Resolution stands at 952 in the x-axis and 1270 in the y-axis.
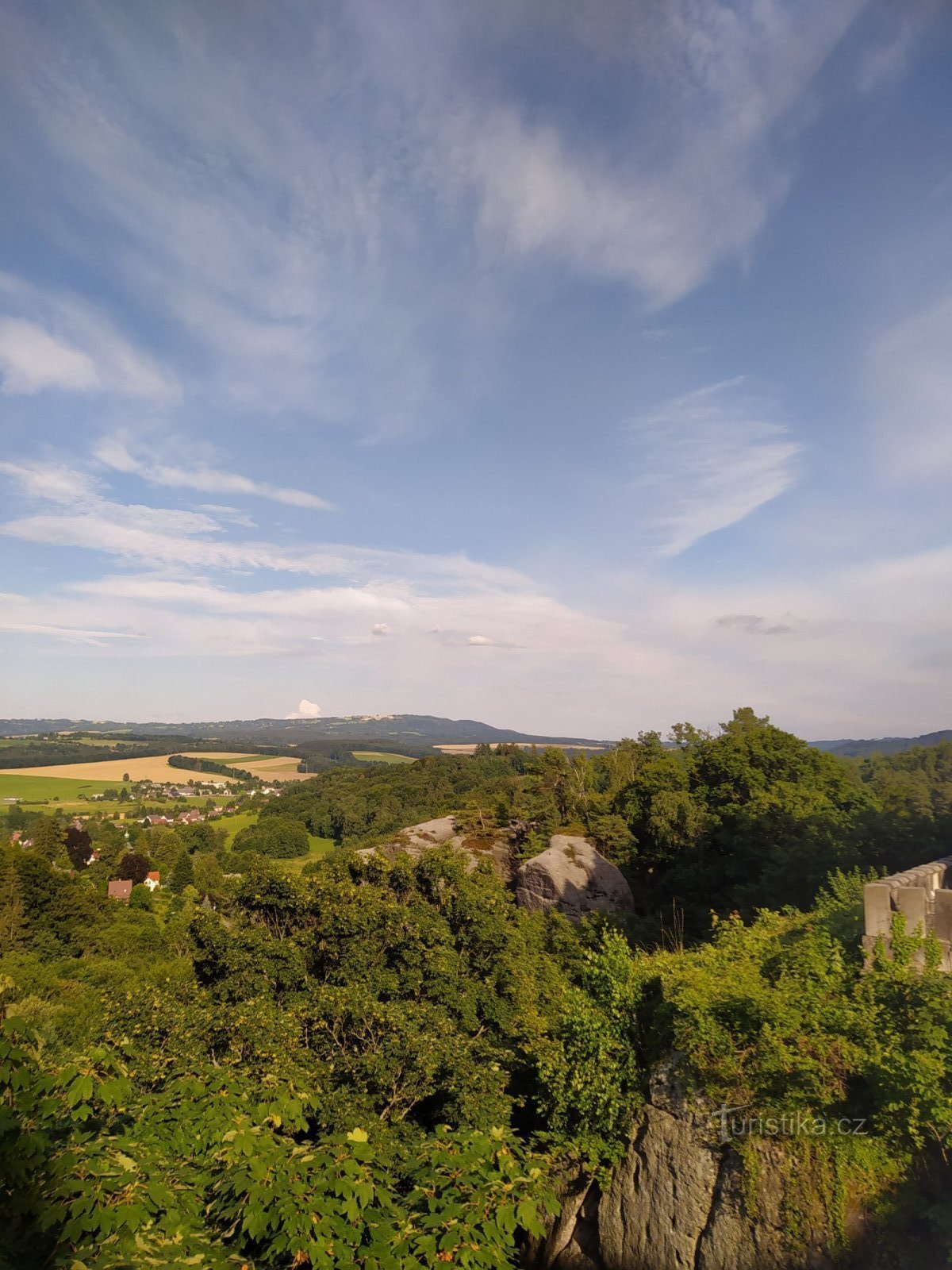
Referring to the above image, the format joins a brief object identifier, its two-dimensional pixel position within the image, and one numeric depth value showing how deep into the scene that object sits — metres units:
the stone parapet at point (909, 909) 9.62
